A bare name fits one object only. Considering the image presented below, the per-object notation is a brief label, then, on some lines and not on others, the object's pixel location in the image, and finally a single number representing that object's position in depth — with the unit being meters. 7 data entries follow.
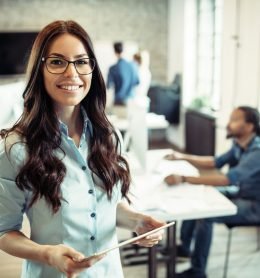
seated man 2.69
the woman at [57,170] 1.07
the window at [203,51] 5.48
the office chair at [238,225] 2.72
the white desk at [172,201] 2.20
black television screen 6.43
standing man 5.35
